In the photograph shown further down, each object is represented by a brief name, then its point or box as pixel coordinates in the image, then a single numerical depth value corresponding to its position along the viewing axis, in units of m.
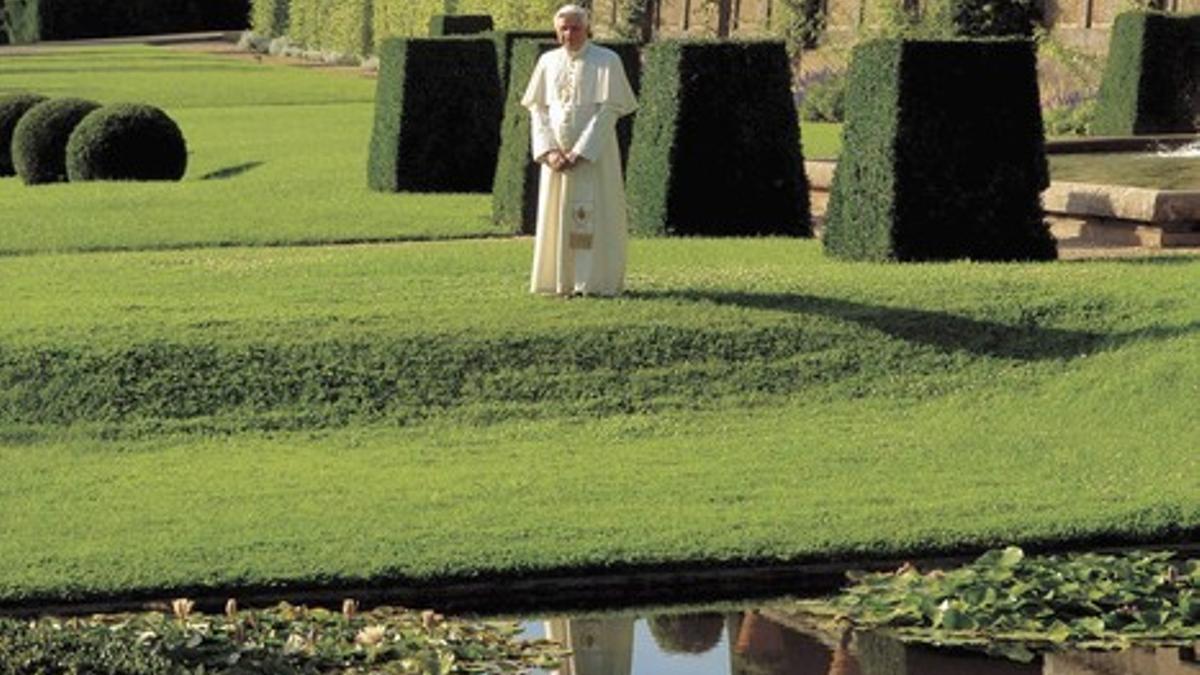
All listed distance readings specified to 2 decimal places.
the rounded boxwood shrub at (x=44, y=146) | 27.25
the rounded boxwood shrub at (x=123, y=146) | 26.12
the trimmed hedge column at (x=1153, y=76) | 25.95
